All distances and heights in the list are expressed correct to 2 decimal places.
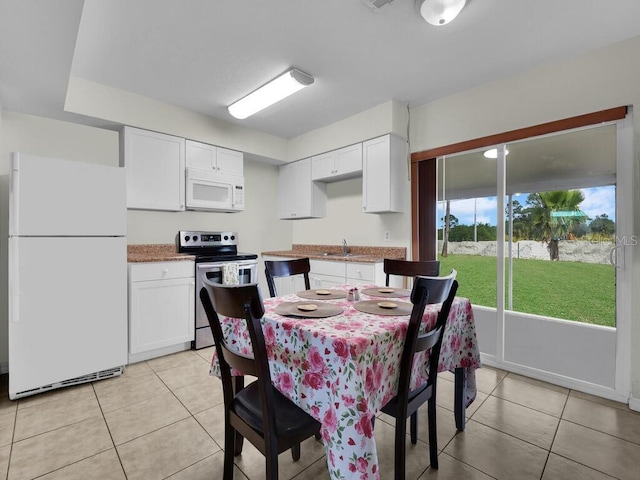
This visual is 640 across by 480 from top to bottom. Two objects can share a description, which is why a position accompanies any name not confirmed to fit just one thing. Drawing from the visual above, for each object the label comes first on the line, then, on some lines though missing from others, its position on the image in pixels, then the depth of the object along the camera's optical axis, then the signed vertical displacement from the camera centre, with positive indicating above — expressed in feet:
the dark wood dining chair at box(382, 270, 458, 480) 3.91 -1.43
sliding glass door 7.57 -0.35
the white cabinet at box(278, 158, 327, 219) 13.83 +2.14
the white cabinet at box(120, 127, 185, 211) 10.04 +2.41
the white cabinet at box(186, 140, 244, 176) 11.46 +3.14
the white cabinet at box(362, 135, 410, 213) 10.73 +2.31
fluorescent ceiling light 8.60 +4.39
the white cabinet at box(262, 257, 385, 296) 10.65 -1.29
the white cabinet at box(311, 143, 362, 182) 11.85 +3.03
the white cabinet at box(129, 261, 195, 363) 9.26 -2.12
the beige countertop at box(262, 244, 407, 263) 11.26 -0.54
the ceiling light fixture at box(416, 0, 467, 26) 5.72 +4.28
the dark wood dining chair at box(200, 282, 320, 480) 3.49 -2.17
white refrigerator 7.07 -0.81
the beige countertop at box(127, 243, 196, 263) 9.49 -0.47
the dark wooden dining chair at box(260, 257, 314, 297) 12.98 -1.89
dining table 3.39 -1.51
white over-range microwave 11.39 +1.87
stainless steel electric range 10.58 -0.67
